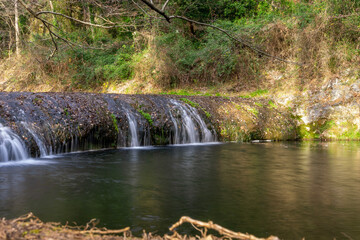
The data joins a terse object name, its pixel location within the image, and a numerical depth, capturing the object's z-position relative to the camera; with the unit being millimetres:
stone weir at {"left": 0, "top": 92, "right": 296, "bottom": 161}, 9078
